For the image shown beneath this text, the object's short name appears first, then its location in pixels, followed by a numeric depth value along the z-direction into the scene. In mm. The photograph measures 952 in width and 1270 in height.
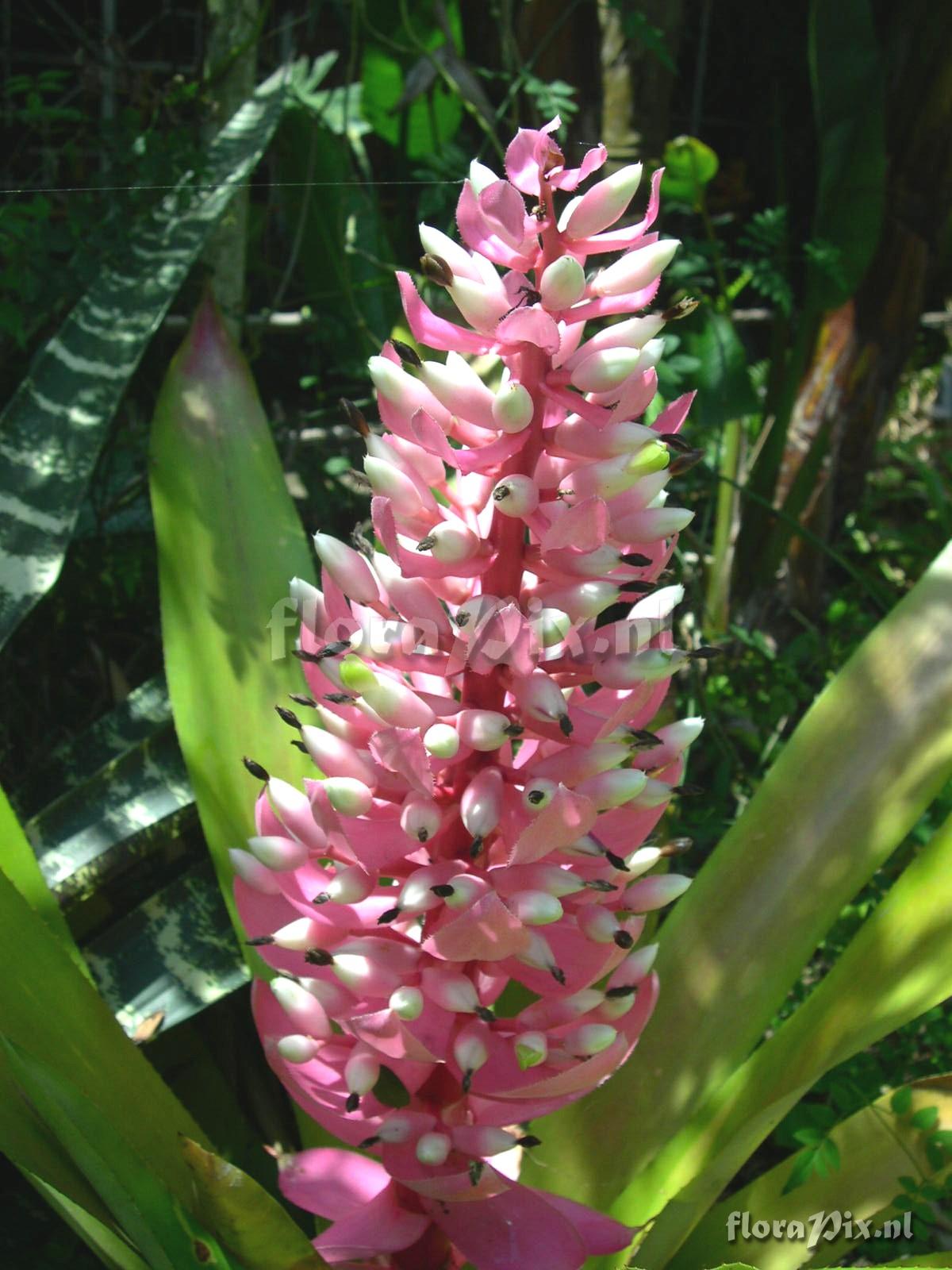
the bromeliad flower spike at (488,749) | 345
